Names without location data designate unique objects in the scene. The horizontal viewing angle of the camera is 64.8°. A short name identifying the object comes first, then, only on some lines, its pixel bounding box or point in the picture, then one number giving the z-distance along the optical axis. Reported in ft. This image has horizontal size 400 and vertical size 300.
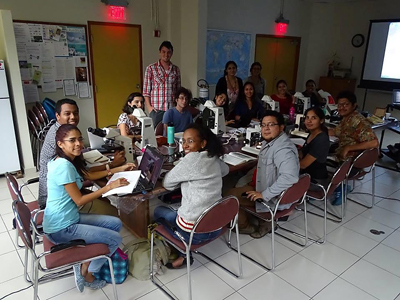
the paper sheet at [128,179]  6.65
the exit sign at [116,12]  16.71
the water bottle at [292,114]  14.23
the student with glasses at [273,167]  7.92
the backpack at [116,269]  7.51
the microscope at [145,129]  8.87
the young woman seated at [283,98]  15.53
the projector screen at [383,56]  22.89
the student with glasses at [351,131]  10.83
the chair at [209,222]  6.27
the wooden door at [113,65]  16.91
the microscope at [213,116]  10.81
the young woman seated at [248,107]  13.92
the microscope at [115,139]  8.55
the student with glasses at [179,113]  11.56
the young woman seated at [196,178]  6.67
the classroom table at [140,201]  6.66
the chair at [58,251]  5.74
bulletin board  14.78
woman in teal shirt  6.28
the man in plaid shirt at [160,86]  13.76
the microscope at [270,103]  13.57
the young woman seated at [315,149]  9.21
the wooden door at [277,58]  24.07
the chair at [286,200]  7.77
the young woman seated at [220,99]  12.73
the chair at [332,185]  9.16
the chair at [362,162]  10.15
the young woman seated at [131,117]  10.45
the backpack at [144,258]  7.79
